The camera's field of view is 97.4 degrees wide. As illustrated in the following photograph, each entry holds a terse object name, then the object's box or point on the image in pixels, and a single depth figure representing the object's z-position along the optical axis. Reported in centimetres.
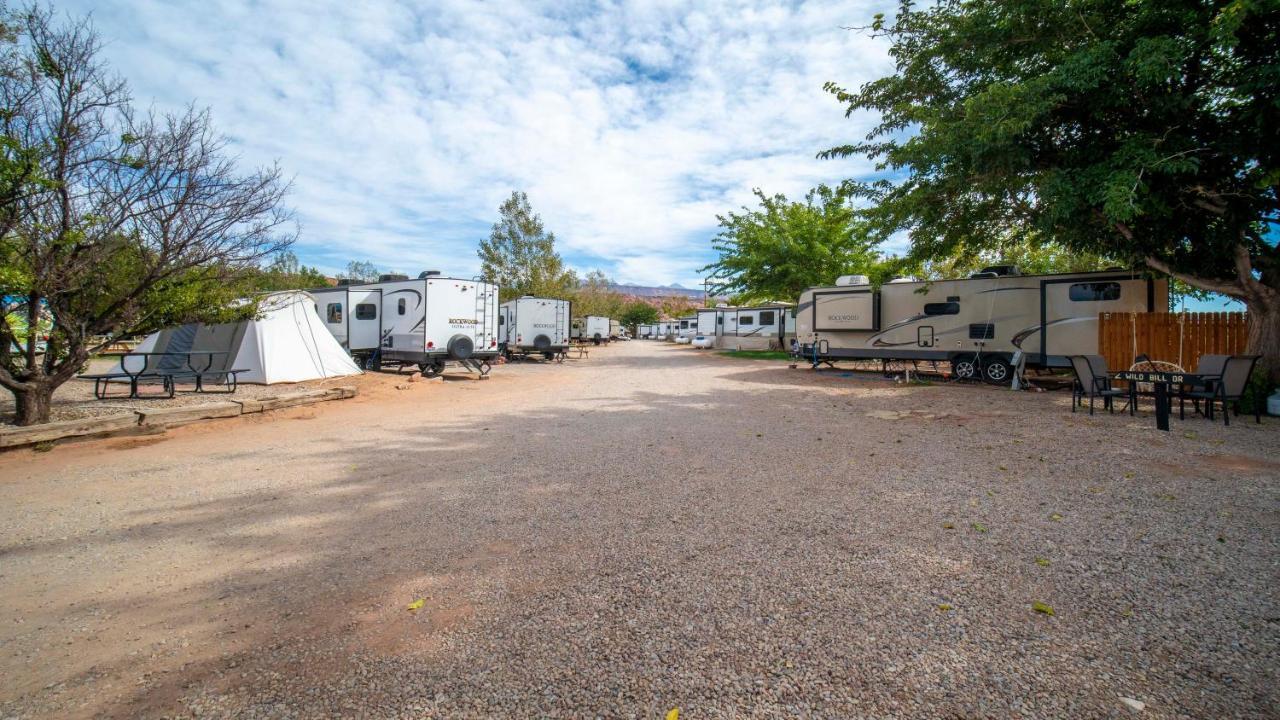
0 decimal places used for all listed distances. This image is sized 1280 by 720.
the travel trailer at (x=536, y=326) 2297
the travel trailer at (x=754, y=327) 3002
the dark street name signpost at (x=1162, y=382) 730
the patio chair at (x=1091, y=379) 886
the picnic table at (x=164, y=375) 949
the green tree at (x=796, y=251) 2459
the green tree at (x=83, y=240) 617
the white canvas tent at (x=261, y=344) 1228
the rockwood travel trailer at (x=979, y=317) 1251
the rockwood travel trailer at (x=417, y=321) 1543
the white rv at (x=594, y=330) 4093
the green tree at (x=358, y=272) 4816
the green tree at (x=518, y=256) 3516
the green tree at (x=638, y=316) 8438
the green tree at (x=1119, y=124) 757
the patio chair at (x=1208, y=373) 812
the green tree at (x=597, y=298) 4832
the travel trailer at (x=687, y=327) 5110
